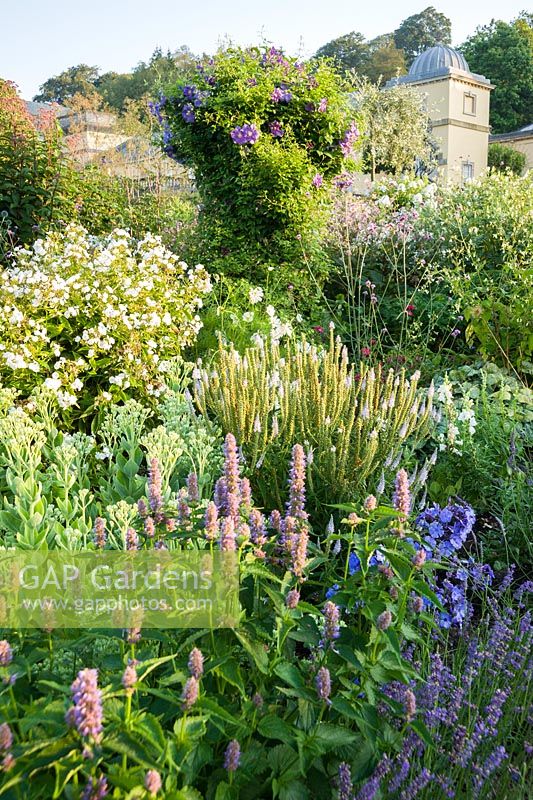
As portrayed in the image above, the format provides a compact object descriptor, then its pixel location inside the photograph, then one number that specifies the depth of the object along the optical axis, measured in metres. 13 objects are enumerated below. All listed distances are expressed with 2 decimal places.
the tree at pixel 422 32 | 57.19
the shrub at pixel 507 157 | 30.28
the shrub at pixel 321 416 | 3.21
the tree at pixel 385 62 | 48.94
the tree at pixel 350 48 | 55.44
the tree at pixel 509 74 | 42.38
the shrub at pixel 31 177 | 6.54
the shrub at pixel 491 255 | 5.38
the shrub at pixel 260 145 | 6.47
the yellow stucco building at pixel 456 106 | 33.03
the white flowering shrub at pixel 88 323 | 4.00
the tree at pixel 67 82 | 50.44
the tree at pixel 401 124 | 17.70
